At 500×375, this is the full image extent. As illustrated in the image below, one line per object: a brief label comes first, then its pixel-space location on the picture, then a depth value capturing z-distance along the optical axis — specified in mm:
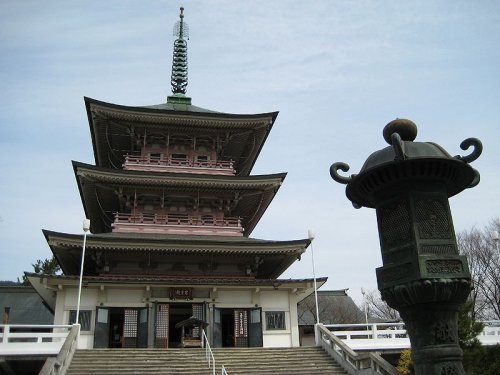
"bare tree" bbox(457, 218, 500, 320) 38406
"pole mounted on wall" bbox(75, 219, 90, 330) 20764
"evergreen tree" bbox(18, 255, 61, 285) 51506
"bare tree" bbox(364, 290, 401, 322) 54469
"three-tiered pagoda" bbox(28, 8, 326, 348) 22875
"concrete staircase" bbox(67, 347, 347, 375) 17594
